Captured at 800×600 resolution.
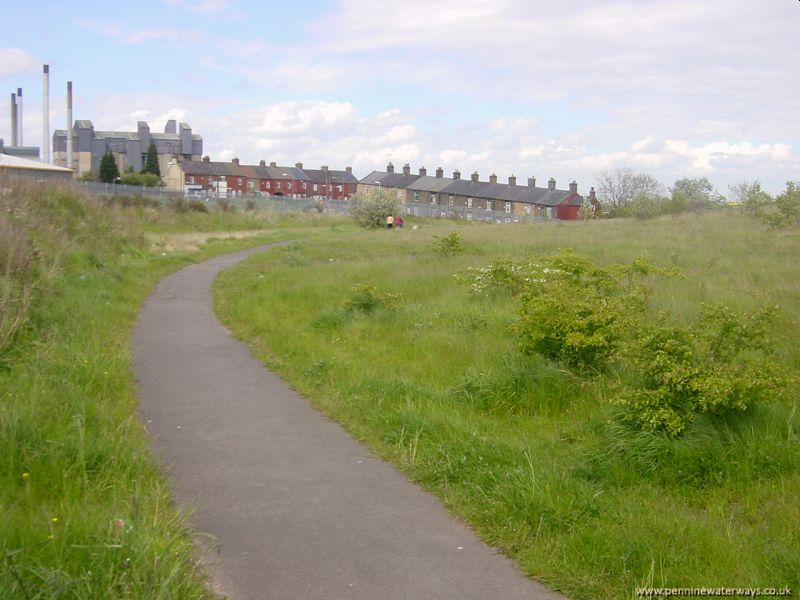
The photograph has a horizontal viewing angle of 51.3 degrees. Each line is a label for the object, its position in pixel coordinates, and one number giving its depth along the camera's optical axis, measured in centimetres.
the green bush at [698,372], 618
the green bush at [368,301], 1297
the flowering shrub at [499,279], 1336
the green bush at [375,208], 5038
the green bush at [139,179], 6856
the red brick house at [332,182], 11650
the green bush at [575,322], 806
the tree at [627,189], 6806
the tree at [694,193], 5847
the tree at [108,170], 7025
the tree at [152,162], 7950
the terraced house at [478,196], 8644
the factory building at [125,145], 8612
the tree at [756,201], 3322
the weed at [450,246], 2202
